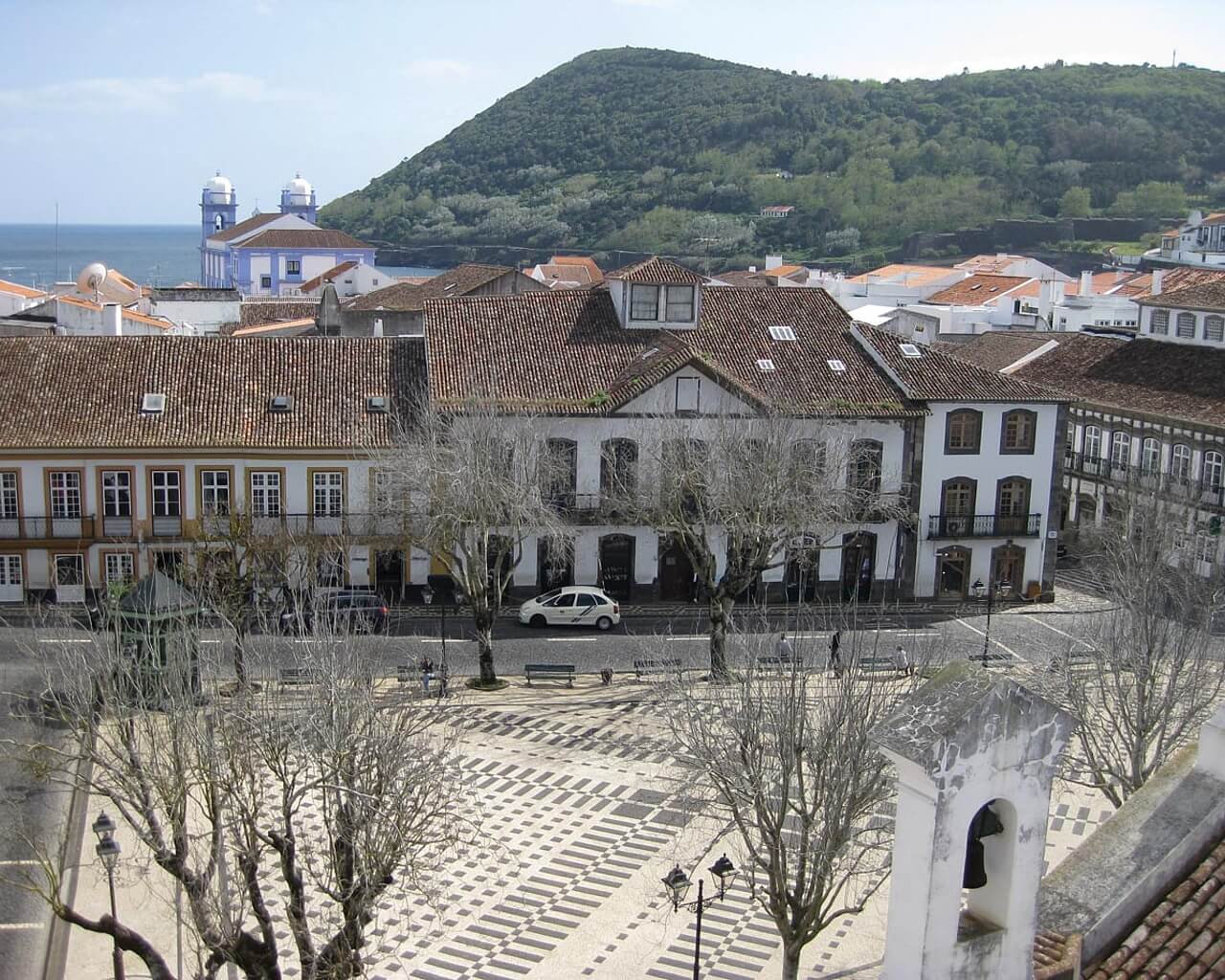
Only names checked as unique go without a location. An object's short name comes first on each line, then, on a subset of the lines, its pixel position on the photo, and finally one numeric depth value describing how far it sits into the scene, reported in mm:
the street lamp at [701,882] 18047
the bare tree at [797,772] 17359
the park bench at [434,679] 30172
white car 37062
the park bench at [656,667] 24950
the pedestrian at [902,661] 30841
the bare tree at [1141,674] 21938
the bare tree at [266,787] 16781
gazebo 19641
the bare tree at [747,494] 31938
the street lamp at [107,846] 17219
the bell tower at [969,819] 8094
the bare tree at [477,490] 32156
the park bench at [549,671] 31797
